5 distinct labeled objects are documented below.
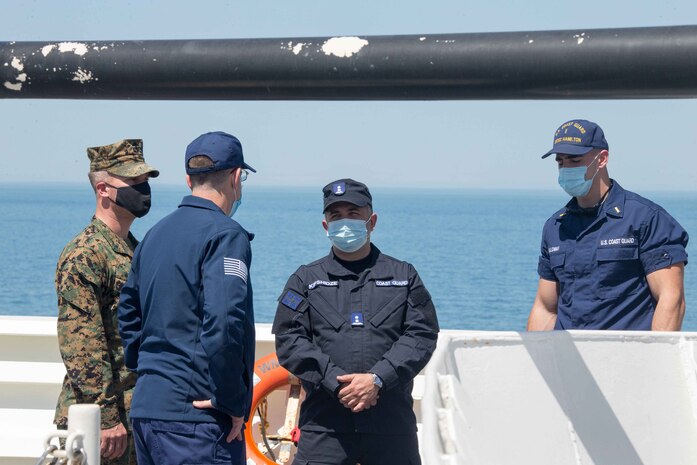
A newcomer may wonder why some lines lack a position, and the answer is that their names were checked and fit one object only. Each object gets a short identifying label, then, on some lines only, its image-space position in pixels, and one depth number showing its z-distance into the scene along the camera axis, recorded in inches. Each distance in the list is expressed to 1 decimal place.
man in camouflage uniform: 240.7
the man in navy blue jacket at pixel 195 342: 208.5
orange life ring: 361.6
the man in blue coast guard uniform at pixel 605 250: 263.6
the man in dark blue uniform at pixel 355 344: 258.5
